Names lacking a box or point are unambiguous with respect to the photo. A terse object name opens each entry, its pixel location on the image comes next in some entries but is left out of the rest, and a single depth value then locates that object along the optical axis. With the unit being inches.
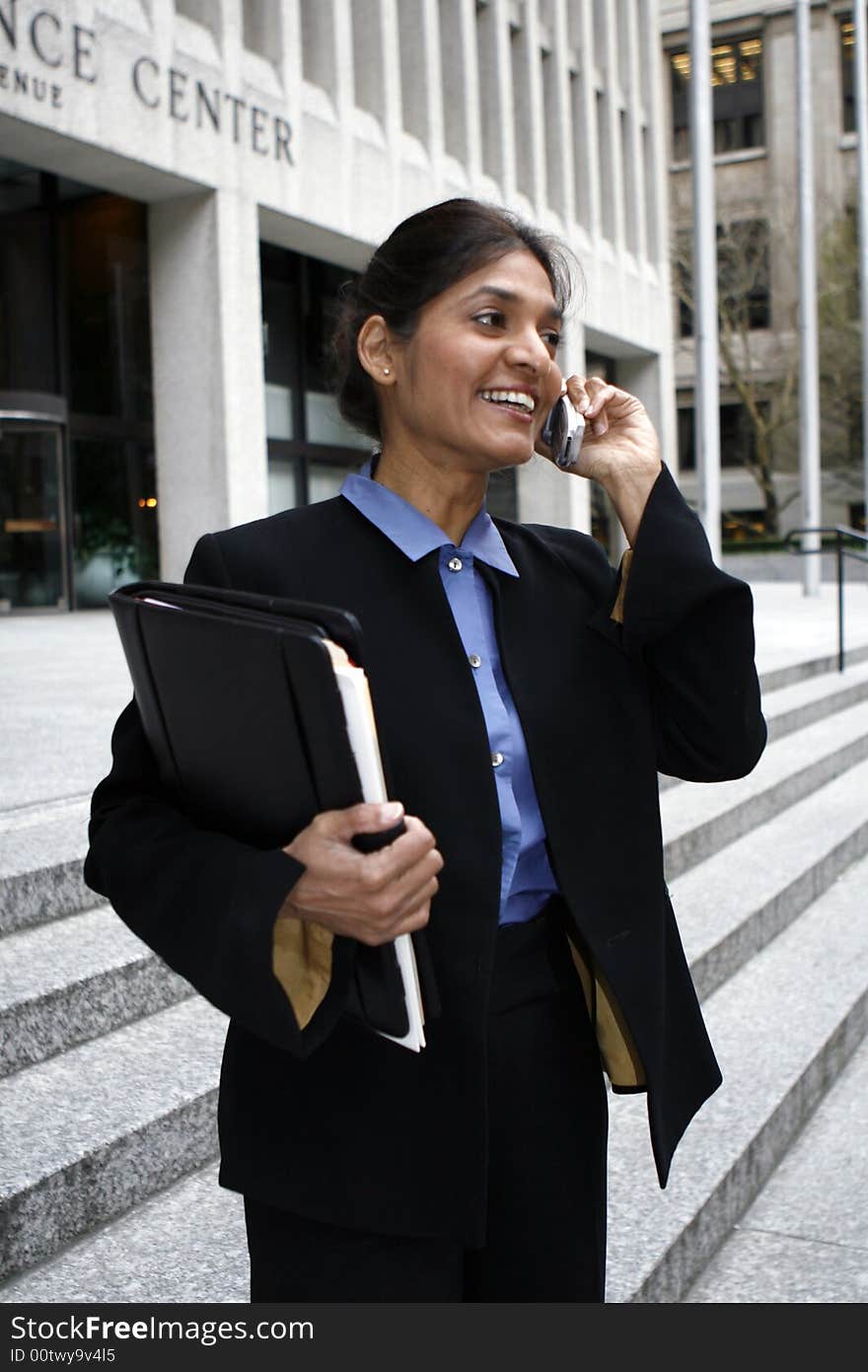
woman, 58.5
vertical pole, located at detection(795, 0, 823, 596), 745.0
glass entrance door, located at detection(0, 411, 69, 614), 627.8
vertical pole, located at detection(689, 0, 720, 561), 569.6
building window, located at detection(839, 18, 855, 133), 1536.7
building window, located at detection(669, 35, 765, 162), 1595.7
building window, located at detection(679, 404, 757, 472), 1552.7
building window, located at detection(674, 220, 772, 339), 1352.1
